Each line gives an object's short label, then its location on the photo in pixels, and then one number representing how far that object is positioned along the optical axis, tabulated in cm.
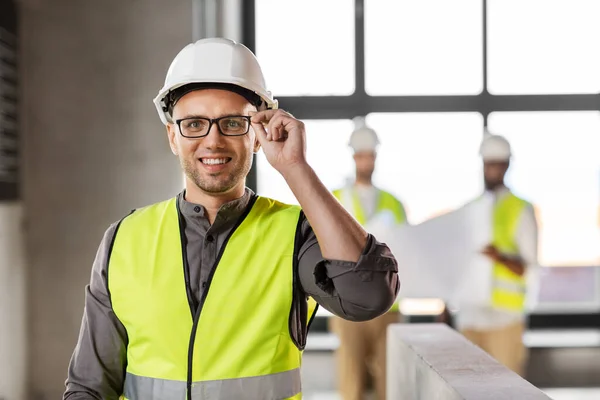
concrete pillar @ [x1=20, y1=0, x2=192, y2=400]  417
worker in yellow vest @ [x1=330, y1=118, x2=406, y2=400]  400
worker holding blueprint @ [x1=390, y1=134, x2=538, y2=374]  399
